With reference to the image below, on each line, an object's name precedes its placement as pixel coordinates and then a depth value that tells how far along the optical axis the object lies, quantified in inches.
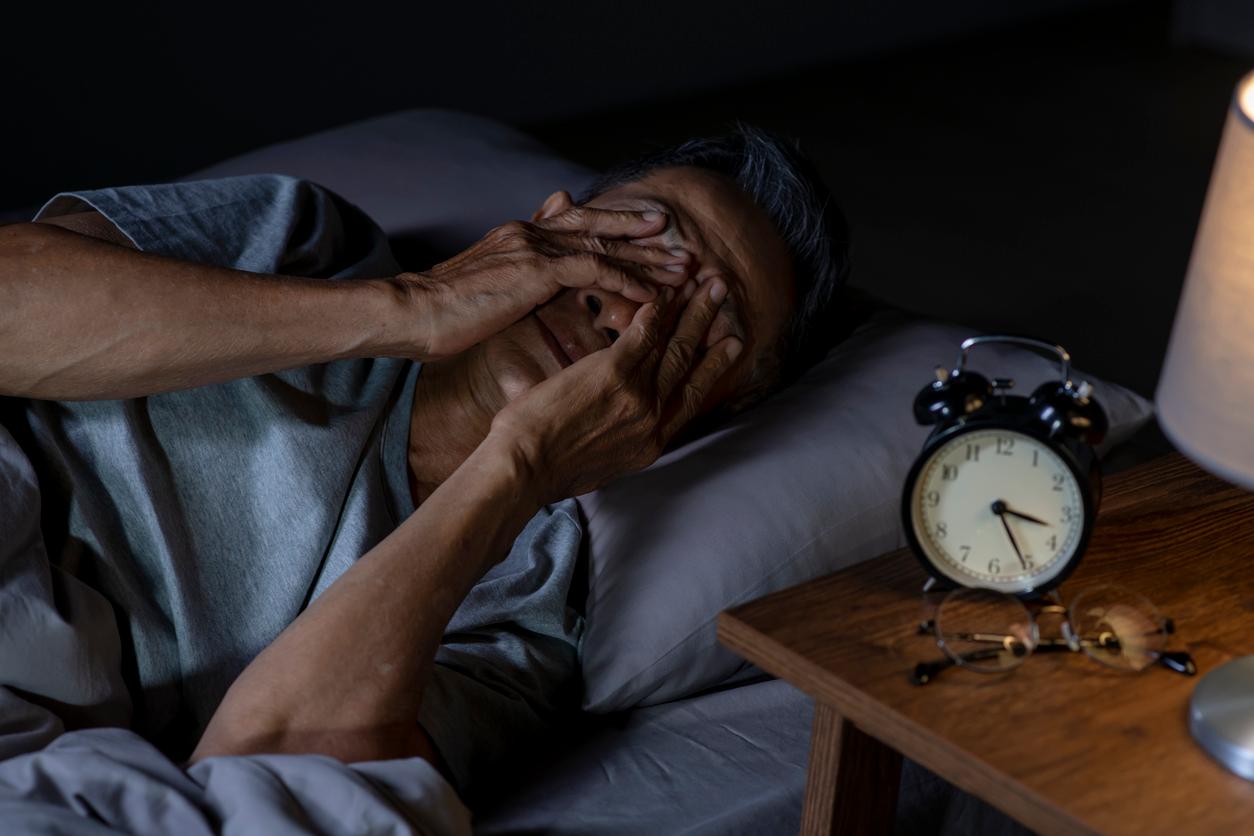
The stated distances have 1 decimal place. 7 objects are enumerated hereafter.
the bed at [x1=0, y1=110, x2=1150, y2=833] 58.4
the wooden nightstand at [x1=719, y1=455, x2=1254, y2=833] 41.9
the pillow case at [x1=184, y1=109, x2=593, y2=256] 87.3
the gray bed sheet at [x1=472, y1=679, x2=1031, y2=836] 57.8
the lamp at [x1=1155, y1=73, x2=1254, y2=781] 40.8
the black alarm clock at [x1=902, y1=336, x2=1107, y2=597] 47.8
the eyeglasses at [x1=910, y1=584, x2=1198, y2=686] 47.4
